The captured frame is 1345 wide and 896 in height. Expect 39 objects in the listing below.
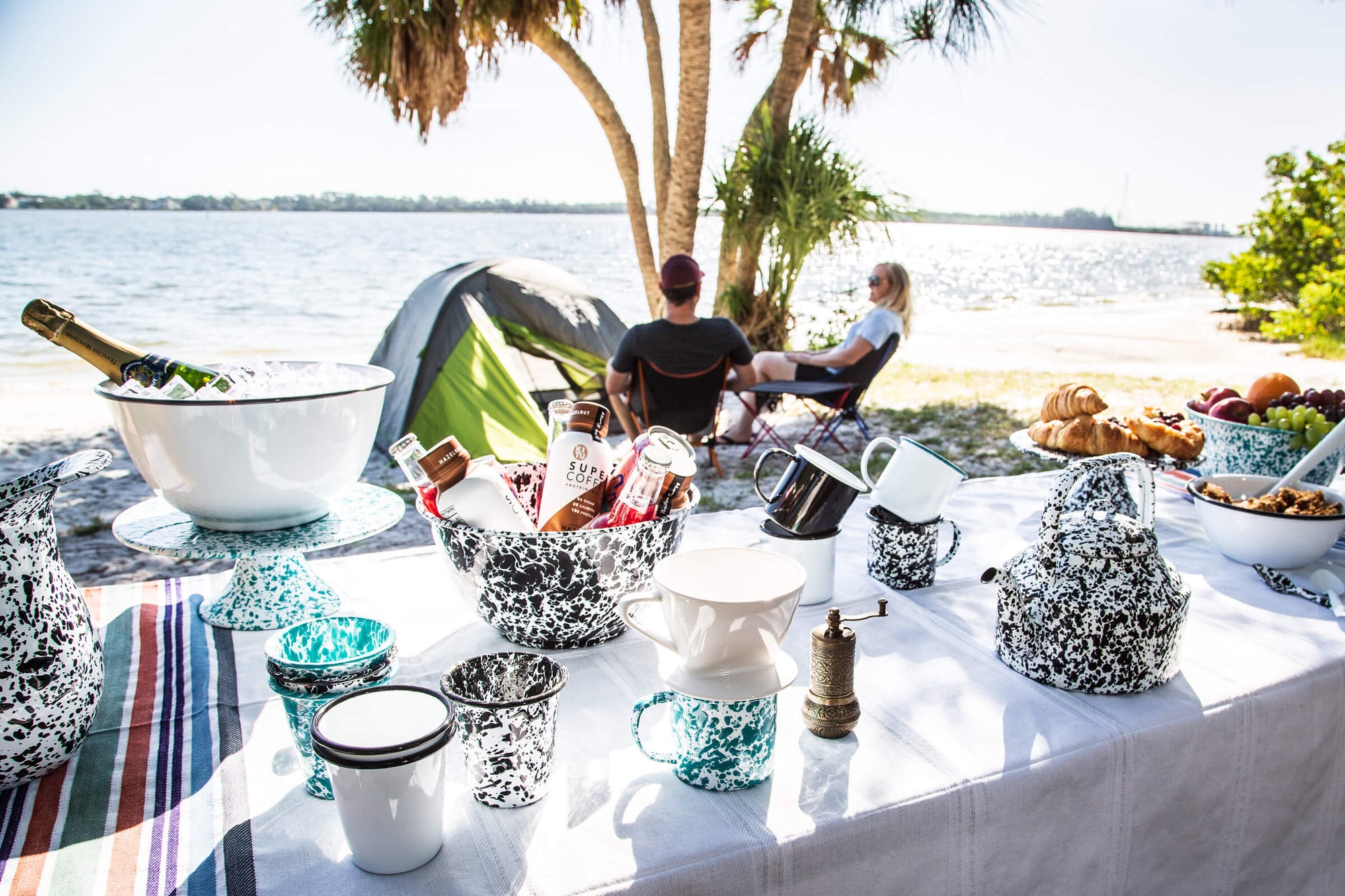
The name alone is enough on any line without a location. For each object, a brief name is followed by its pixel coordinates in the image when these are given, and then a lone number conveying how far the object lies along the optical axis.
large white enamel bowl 0.96
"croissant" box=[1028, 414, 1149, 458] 1.53
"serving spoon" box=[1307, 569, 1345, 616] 1.17
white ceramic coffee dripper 0.67
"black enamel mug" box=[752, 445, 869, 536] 1.07
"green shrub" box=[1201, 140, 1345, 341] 12.84
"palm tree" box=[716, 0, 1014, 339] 6.41
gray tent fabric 4.93
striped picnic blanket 0.64
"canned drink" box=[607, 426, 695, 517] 0.95
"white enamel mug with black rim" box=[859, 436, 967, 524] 1.13
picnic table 0.65
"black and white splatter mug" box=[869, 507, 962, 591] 1.20
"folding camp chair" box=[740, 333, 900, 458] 4.62
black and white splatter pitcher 0.70
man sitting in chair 4.14
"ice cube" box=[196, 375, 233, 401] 0.99
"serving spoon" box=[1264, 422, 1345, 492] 1.21
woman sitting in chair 4.93
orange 1.56
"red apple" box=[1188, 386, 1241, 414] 1.64
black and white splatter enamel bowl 0.90
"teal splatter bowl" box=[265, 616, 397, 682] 0.72
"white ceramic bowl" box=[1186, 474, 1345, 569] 1.22
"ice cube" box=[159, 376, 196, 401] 1.00
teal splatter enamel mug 0.70
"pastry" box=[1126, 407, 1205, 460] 1.60
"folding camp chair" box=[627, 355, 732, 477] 4.28
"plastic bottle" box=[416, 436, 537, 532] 0.91
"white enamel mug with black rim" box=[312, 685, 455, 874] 0.58
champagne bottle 1.02
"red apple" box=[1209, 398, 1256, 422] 1.57
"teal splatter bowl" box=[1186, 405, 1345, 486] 1.48
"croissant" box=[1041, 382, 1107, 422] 1.64
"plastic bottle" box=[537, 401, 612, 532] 1.00
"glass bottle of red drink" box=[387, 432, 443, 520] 0.93
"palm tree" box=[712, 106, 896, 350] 6.32
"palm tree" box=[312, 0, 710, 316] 5.74
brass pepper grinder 0.81
